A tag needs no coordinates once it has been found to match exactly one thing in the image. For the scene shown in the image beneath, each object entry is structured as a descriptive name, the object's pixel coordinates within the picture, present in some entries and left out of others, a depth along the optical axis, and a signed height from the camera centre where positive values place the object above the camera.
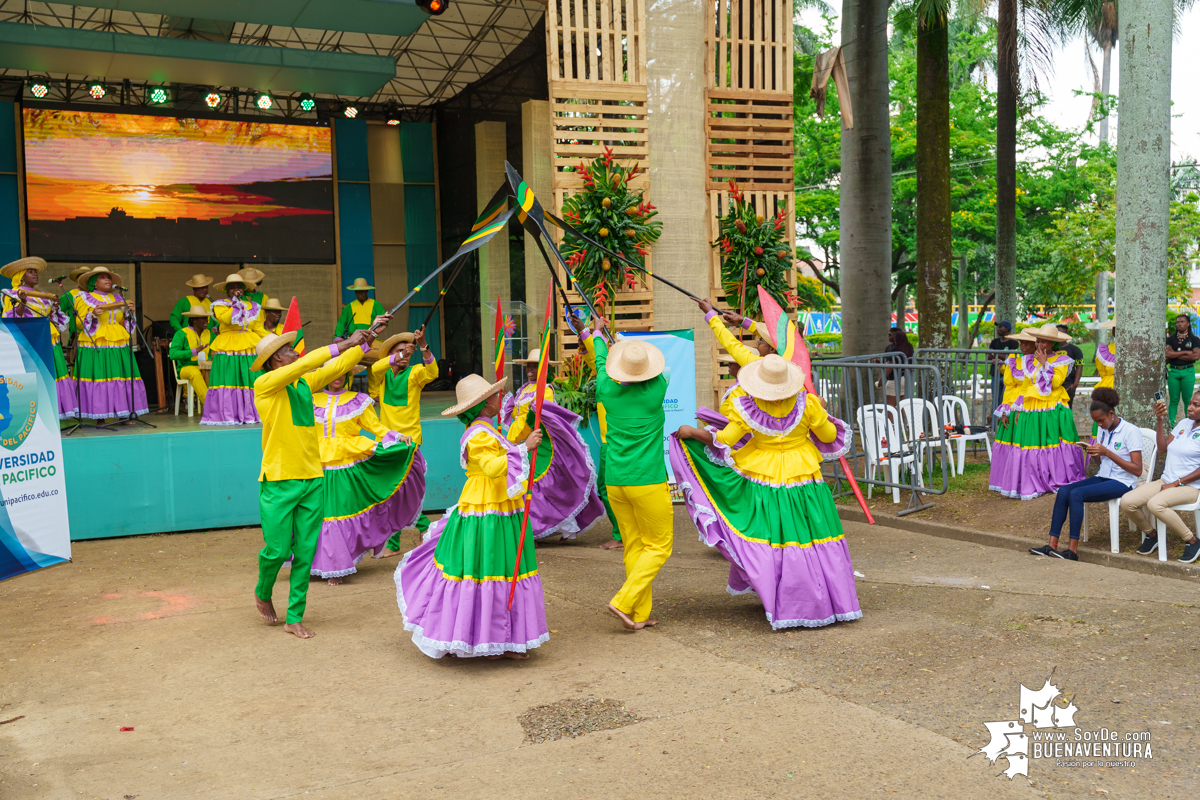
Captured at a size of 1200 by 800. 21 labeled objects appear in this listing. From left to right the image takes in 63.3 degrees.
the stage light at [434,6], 10.53 +3.53
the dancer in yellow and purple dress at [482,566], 5.12 -1.26
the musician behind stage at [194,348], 11.80 -0.15
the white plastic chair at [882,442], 9.25 -1.14
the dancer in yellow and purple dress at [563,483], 8.08 -1.31
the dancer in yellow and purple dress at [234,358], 11.08 -0.27
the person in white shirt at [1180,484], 6.68 -1.16
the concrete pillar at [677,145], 11.00 +2.05
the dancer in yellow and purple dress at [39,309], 9.59 +0.30
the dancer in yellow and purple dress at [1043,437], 9.06 -1.10
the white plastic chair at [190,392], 11.98 -0.71
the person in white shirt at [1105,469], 7.15 -1.12
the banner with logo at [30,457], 4.60 -0.57
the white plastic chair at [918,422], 8.92 -0.94
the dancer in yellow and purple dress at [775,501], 5.64 -1.05
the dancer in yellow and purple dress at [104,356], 10.71 -0.21
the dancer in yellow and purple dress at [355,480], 7.18 -1.12
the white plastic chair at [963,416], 10.29 -1.08
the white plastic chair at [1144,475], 7.11 -1.21
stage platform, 9.09 -1.37
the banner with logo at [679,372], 10.48 -0.50
